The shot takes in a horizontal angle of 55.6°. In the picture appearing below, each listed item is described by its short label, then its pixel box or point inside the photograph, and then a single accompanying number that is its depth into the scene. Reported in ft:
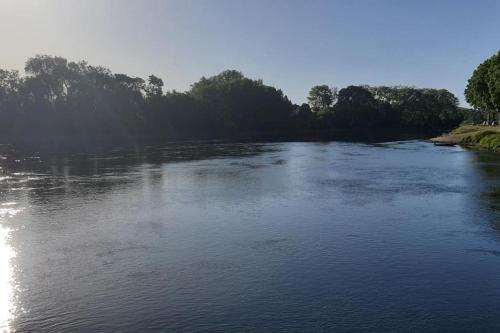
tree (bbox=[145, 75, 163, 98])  502.38
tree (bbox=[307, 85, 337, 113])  638.12
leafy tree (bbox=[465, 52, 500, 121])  281.54
